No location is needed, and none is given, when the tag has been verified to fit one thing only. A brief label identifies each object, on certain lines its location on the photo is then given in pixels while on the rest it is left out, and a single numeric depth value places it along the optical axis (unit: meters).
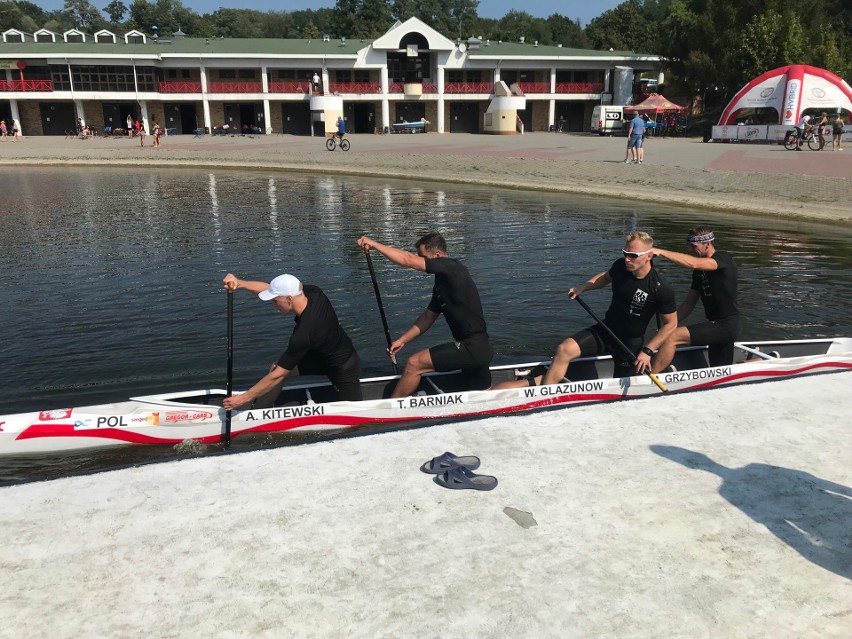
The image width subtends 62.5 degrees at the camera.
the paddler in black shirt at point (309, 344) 6.96
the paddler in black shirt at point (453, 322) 7.89
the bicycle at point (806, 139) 35.50
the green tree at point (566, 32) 102.03
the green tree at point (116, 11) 118.50
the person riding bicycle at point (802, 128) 35.81
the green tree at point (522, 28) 97.09
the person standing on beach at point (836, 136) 35.08
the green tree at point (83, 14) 114.25
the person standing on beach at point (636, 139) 29.69
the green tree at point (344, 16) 93.69
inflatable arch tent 39.03
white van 54.00
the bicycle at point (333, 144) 42.72
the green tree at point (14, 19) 91.25
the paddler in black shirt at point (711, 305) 8.59
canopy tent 49.34
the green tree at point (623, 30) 84.31
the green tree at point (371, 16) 90.99
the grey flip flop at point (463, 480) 5.88
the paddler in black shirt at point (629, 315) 8.12
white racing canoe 7.52
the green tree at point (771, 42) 46.41
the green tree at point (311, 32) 88.06
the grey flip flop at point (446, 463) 6.19
